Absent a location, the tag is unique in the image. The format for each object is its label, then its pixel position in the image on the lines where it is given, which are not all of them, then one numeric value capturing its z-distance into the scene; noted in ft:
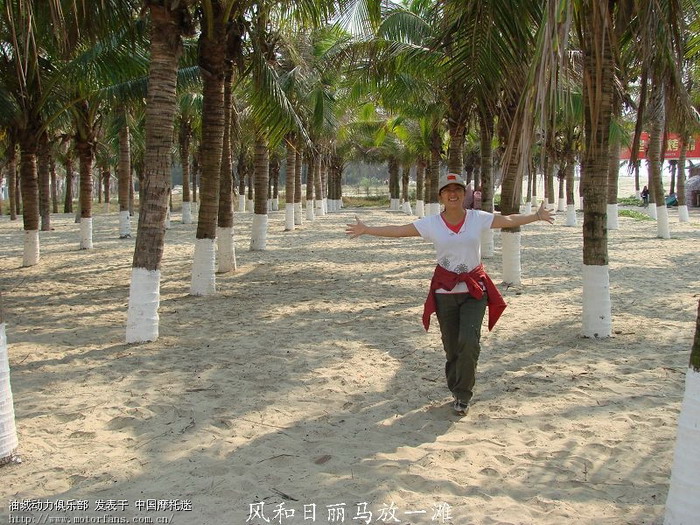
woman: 13.87
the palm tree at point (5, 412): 11.57
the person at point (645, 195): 135.33
